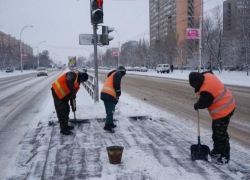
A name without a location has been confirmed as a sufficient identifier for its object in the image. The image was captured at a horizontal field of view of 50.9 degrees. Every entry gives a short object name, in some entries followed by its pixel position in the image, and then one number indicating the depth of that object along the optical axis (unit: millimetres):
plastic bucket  4305
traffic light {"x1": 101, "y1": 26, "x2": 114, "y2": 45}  8977
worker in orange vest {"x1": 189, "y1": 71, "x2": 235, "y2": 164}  4289
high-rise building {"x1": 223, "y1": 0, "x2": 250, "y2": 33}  35116
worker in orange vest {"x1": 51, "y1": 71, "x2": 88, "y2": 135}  6094
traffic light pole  8938
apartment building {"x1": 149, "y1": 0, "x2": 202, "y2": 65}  104750
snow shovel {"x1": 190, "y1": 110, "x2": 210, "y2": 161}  4504
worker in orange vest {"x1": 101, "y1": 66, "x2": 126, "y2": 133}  6246
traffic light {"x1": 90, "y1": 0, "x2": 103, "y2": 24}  8273
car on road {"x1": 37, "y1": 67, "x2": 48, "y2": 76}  43022
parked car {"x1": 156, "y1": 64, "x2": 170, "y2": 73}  50594
